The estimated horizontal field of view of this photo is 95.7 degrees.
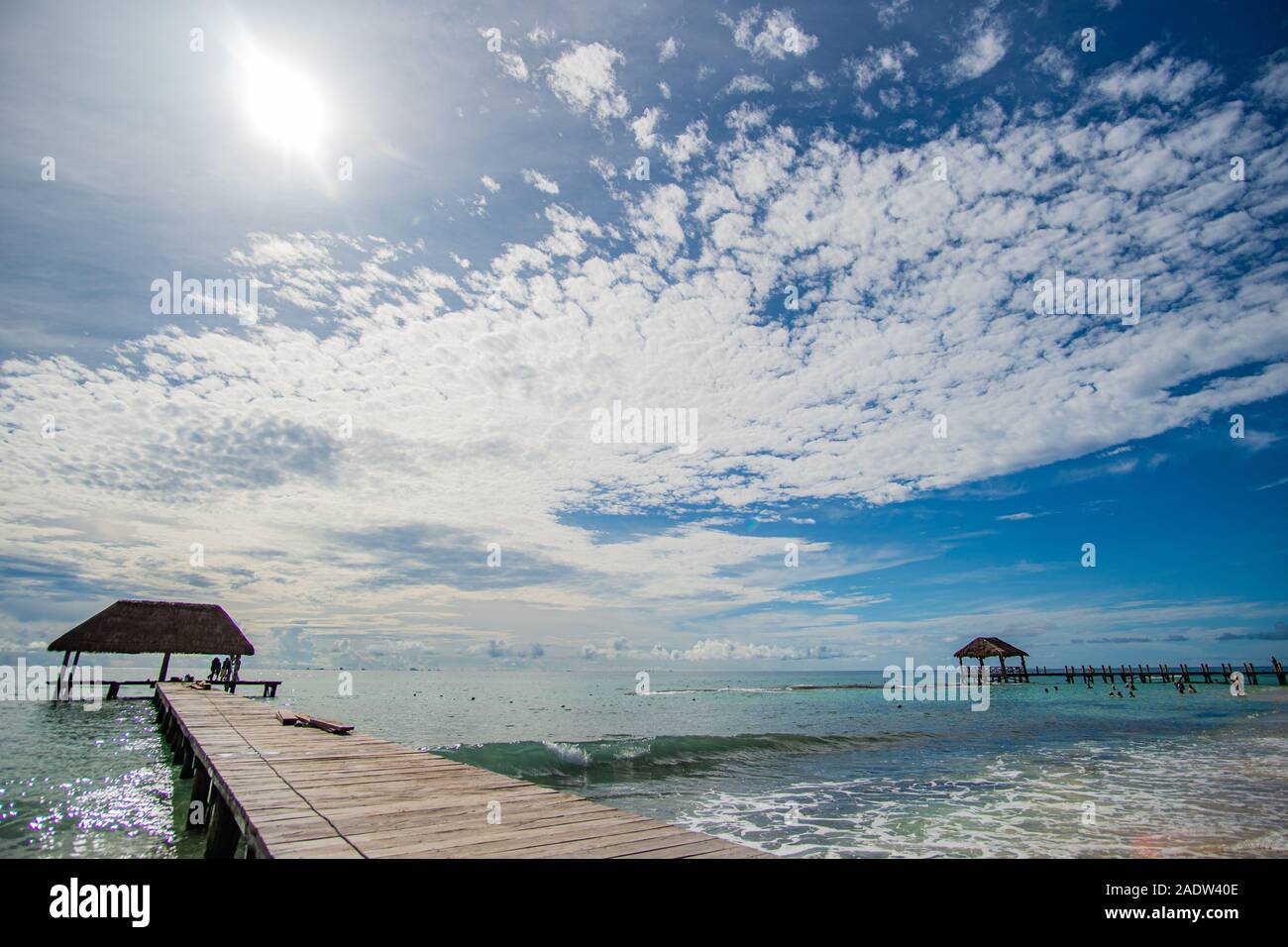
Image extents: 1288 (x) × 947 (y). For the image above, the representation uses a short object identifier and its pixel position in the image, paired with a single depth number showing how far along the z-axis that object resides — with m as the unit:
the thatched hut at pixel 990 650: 73.88
